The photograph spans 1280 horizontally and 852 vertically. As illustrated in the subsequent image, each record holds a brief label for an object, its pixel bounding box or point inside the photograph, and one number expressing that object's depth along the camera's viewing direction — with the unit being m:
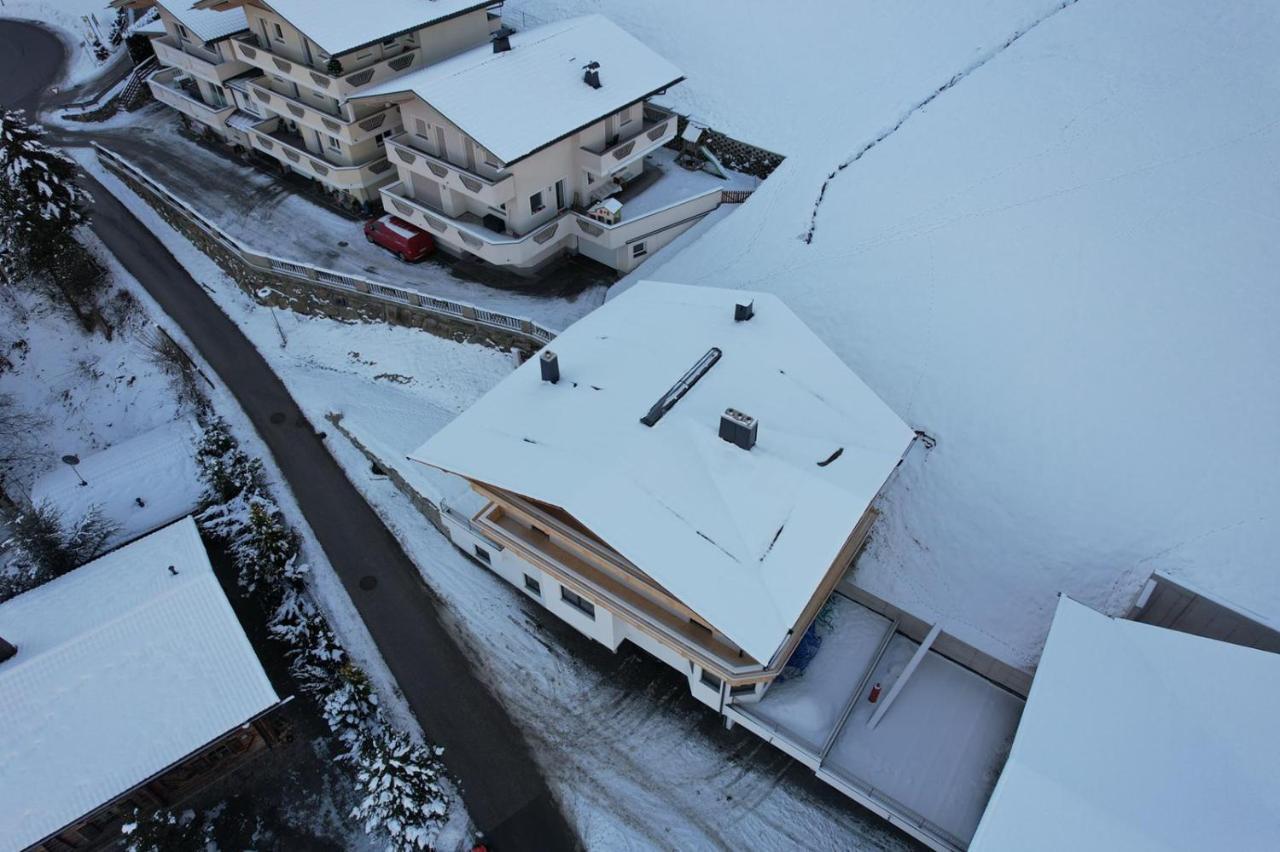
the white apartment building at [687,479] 18.92
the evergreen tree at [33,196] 33.75
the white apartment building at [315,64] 34.03
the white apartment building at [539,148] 30.89
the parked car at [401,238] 35.31
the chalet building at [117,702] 20.30
